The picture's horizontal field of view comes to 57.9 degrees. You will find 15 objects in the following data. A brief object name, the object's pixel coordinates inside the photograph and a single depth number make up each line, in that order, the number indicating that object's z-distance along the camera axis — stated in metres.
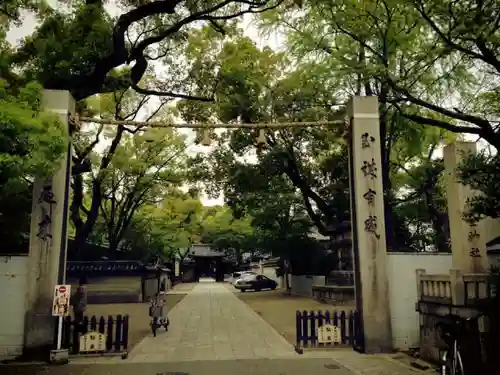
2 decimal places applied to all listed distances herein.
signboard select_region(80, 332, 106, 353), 10.02
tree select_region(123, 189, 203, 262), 31.62
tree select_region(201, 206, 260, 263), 46.22
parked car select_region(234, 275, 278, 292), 36.59
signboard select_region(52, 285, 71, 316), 9.21
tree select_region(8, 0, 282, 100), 11.41
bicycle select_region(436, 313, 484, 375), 7.12
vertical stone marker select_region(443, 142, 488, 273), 9.00
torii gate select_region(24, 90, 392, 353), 9.66
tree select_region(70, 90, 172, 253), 19.84
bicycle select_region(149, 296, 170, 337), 13.64
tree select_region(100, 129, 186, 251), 23.84
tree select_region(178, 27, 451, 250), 18.78
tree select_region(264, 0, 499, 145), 9.24
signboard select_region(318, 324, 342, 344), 10.66
